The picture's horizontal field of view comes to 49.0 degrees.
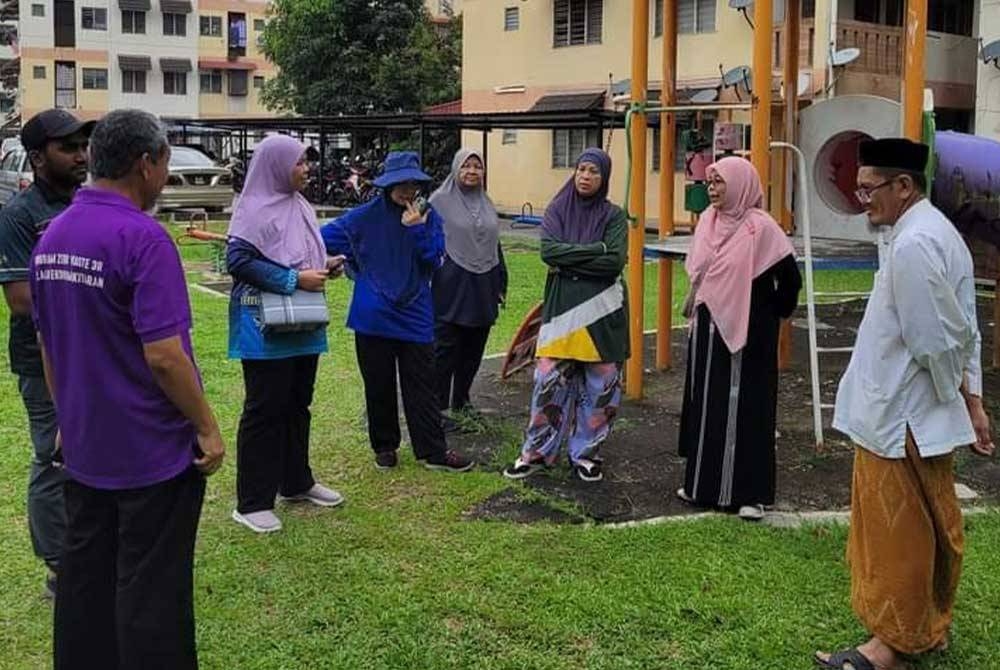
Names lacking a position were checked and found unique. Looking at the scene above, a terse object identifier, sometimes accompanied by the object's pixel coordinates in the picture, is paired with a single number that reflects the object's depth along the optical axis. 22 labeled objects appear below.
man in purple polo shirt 2.64
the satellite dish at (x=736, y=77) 14.97
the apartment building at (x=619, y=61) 15.96
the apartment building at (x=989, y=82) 15.04
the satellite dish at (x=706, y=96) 18.83
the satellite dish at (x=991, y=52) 14.48
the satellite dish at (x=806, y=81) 15.60
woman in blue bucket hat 5.27
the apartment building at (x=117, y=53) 43.78
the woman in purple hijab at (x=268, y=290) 4.44
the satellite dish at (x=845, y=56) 14.70
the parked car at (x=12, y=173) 17.14
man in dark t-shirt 3.50
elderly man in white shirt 3.12
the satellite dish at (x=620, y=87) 20.12
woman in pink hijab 4.67
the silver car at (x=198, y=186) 20.00
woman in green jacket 5.17
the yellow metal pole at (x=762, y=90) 5.73
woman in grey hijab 6.26
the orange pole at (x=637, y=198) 6.61
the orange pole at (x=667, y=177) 7.23
